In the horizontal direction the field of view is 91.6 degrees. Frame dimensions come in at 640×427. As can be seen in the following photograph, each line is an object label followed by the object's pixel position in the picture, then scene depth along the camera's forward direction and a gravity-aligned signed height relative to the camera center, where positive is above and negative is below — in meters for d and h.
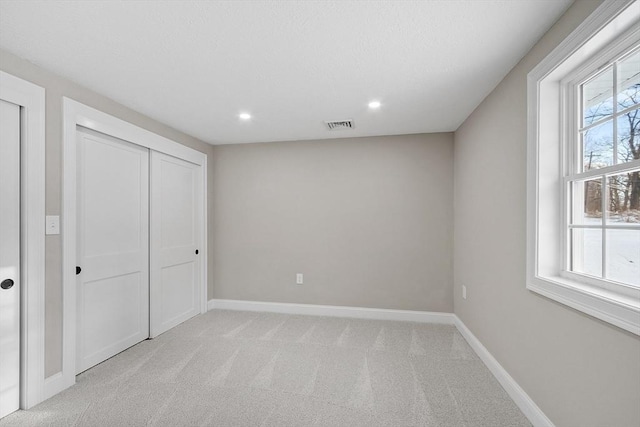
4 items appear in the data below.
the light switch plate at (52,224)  2.14 -0.08
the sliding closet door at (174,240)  3.29 -0.32
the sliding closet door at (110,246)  2.50 -0.30
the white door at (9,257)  1.91 -0.28
